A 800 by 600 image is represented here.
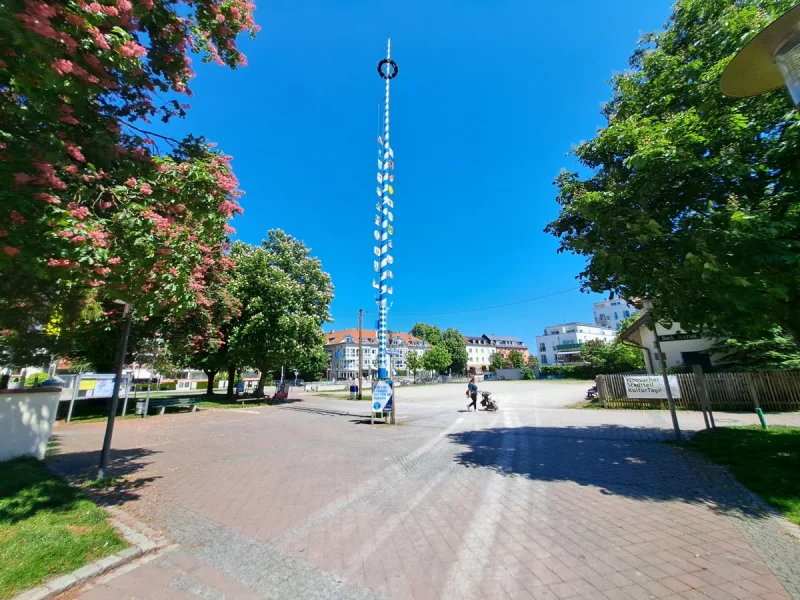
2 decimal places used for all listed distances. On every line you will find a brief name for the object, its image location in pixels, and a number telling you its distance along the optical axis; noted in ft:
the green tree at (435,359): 213.66
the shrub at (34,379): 111.70
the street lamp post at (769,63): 8.22
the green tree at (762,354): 46.96
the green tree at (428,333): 293.02
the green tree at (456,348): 277.85
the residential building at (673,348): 63.72
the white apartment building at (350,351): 274.36
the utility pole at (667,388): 30.50
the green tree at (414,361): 212.43
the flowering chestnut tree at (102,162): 10.82
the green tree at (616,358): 138.72
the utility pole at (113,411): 21.12
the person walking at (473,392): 59.31
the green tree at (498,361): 280.10
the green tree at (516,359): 263.08
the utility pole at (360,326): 101.62
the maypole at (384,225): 44.80
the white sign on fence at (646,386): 49.63
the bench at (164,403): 62.49
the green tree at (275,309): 74.08
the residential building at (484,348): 363.54
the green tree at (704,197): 16.85
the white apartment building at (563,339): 274.81
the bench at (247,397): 85.82
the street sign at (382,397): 44.06
